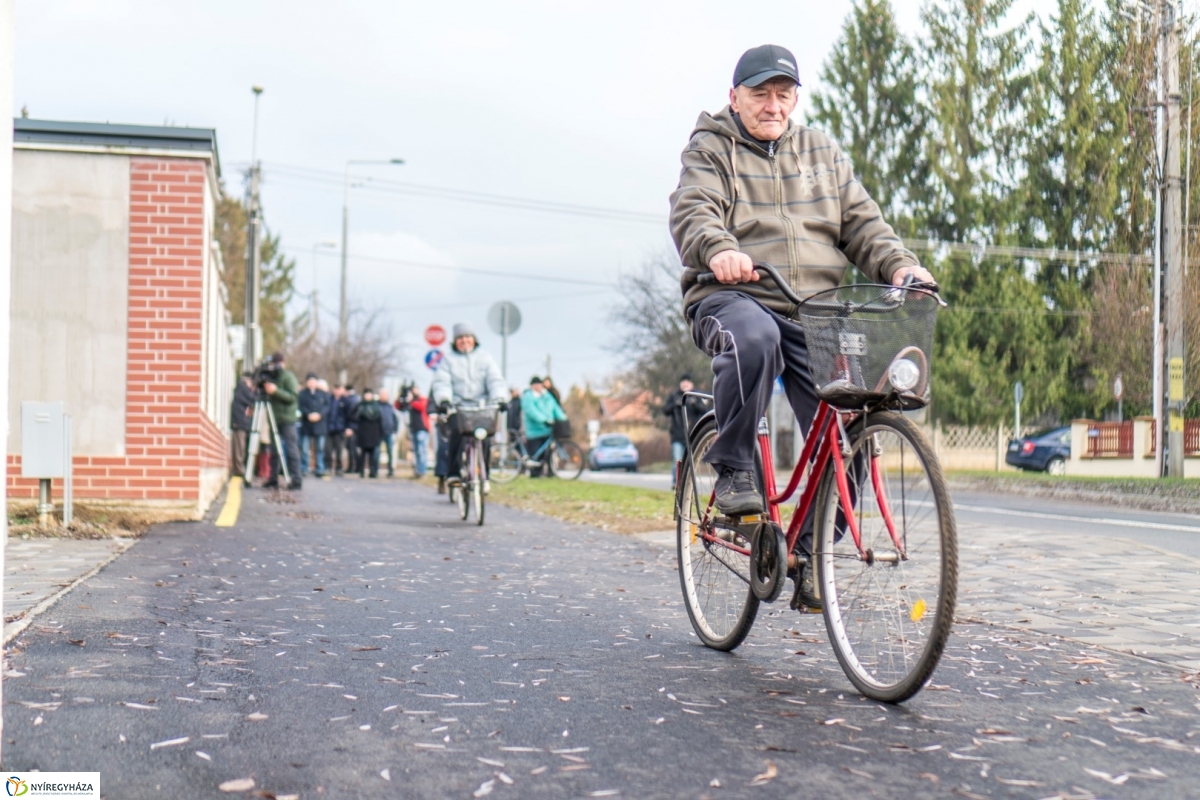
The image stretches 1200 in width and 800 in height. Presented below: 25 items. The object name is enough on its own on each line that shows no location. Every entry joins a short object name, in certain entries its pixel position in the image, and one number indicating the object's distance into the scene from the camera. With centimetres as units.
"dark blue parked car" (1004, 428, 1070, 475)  3322
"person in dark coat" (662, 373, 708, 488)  1891
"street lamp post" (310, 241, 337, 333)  5834
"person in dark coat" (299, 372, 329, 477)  2291
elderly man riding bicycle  437
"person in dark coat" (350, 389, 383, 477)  2370
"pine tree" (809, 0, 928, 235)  3941
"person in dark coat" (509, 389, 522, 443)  2545
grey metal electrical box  911
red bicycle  372
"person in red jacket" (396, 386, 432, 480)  2412
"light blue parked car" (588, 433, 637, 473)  5012
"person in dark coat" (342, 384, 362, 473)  2503
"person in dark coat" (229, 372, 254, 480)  1844
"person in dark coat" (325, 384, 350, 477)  2448
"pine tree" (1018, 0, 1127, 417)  2642
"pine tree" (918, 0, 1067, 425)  3681
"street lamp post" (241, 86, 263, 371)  2766
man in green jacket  1759
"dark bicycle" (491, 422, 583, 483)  2123
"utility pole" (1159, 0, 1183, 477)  2184
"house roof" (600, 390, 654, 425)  5678
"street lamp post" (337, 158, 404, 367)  4269
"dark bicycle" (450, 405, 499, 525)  1171
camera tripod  1781
